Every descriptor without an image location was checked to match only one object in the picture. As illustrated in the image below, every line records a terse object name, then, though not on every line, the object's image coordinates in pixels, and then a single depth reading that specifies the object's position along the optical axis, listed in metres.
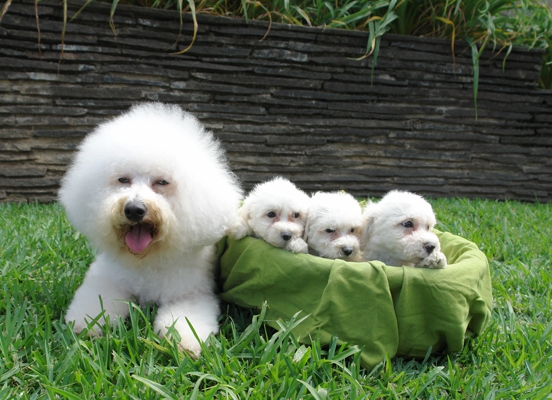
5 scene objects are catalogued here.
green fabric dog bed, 1.10
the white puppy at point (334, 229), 1.22
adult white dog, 1.13
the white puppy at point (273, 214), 1.22
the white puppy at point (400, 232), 1.16
